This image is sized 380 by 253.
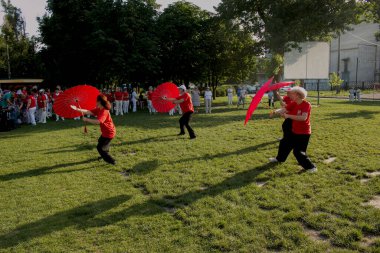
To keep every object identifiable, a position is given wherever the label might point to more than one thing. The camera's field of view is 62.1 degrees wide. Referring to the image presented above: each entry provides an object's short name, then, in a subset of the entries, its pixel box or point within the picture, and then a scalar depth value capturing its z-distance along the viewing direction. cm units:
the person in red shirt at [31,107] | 1814
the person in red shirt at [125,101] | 2442
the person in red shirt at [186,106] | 1188
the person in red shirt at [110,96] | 2415
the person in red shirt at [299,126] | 720
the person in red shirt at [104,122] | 814
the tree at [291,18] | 2481
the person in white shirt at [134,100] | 2615
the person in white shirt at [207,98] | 2305
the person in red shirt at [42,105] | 1964
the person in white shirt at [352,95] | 3275
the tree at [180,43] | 2944
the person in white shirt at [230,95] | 3012
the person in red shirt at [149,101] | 2437
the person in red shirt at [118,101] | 2335
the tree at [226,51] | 3067
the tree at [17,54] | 5010
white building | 6575
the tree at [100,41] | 2652
